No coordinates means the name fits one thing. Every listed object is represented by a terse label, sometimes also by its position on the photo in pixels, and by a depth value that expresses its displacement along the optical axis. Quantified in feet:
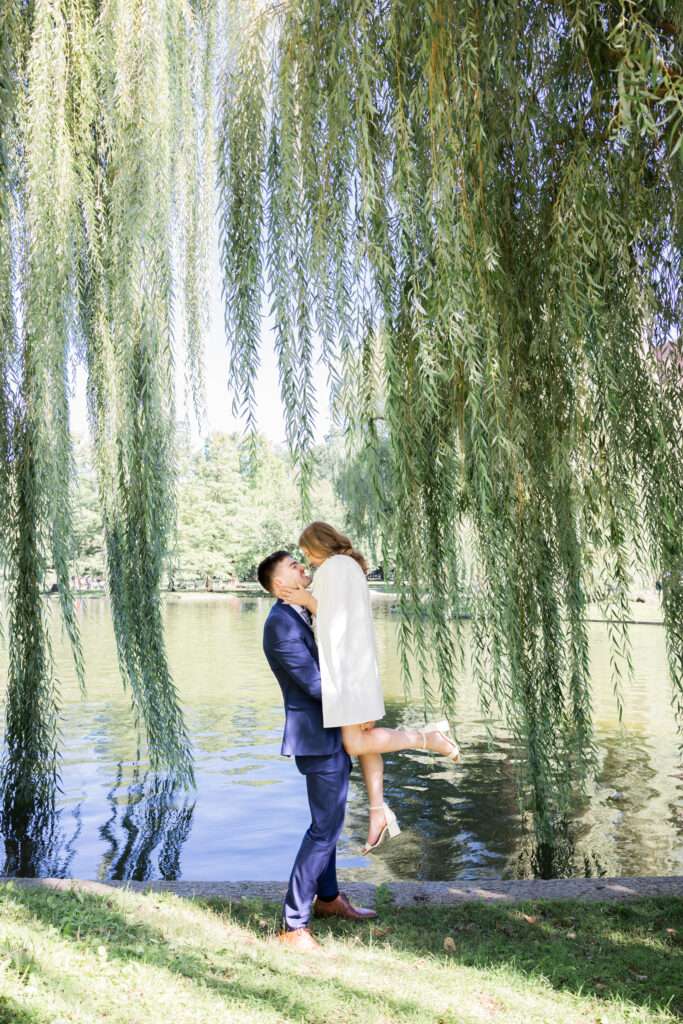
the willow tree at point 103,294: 13.34
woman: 10.20
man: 10.35
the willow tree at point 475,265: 8.41
